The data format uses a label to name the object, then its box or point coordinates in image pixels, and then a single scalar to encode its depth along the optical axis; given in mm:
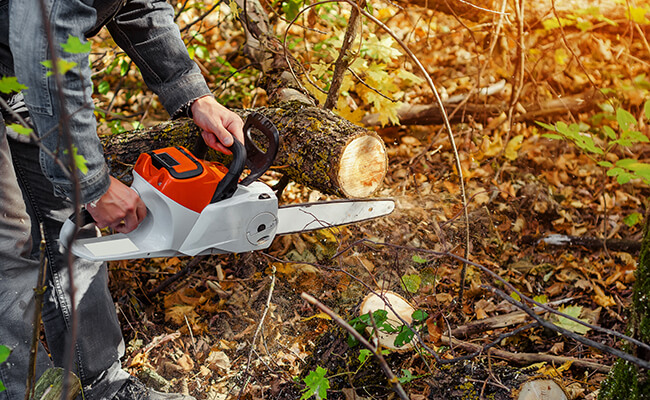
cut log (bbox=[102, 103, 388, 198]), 2260
